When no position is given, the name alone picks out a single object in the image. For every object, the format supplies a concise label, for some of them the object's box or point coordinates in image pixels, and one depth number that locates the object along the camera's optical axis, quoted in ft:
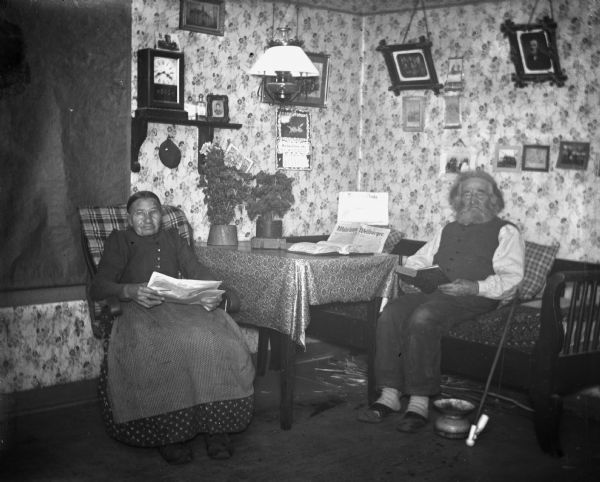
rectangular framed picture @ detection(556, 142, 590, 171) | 15.90
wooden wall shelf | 15.46
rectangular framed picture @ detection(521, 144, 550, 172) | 16.55
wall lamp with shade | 15.34
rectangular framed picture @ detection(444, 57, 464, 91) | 17.95
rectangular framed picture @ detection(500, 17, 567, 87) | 15.96
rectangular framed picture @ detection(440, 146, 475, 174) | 17.98
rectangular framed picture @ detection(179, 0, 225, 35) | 16.20
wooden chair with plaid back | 12.88
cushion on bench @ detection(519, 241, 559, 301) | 15.42
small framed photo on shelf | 16.81
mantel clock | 15.43
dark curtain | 13.98
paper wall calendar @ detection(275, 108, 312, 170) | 18.48
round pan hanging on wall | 16.21
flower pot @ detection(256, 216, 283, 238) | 15.28
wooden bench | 12.39
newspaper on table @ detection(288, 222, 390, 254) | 14.17
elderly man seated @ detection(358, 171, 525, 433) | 13.79
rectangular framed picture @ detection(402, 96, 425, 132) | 18.81
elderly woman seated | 11.93
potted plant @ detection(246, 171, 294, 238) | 15.31
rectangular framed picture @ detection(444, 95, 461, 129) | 18.11
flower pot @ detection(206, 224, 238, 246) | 15.49
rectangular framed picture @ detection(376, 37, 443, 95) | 18.31
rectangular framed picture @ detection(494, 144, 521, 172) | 17.05
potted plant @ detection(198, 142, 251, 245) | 15.52
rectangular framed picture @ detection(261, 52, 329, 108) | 18.45
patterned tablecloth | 13.21
